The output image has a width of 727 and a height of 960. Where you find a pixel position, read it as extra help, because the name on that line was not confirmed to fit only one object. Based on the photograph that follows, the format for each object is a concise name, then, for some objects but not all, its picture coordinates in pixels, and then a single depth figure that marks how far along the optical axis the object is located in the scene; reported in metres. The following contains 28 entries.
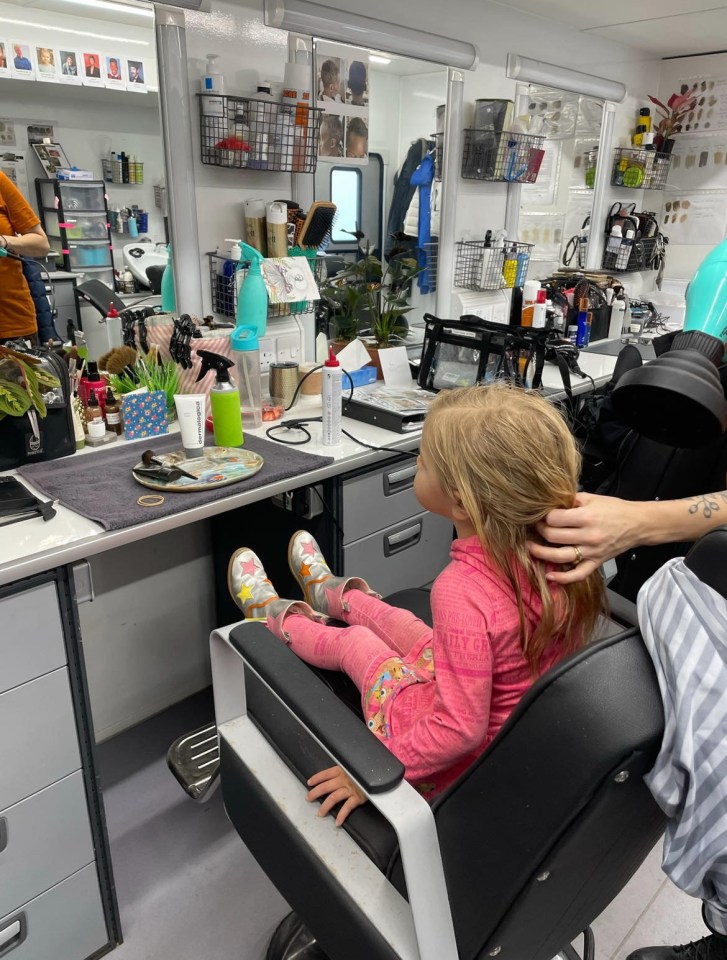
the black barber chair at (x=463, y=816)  0.66
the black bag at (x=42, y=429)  1.55
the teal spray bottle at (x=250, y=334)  1.92
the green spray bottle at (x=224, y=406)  1.75
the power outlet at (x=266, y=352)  2.25
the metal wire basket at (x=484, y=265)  2.89
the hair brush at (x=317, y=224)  2.18
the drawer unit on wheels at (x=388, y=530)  1.83
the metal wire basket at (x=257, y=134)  1.92
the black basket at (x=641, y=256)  3.71
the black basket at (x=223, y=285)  2.06
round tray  1.51
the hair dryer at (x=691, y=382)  0.94
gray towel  1.39
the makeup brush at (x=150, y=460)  1.59
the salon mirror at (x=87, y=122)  1.64
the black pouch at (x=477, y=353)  2.17
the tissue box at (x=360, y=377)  2.30
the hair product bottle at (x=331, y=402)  1.80
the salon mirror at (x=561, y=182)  3.10
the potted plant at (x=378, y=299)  2.48
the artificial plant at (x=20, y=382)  1.47
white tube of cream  1.66
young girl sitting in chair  0.97
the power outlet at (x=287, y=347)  2.30
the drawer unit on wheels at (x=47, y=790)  1.21
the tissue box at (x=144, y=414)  1.80
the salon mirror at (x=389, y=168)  2.34
